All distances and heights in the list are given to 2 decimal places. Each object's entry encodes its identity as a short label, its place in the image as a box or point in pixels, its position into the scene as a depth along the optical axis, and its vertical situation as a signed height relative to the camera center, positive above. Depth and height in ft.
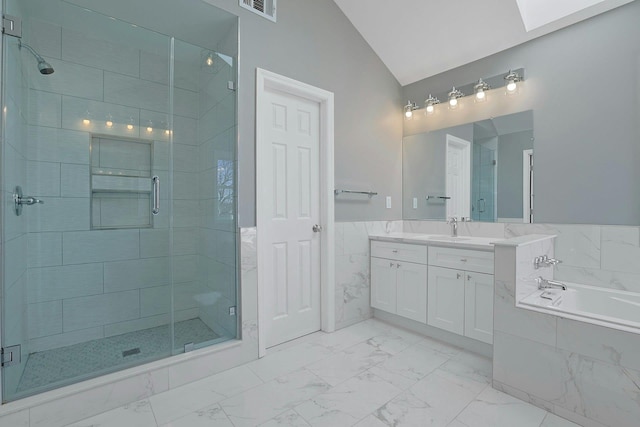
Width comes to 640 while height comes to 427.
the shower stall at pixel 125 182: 6.94 +0.70
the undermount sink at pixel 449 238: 8.88 -0.83
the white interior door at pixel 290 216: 8.25 -0.16
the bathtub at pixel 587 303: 5.41 -1.85
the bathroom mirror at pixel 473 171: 8.67 +1.27
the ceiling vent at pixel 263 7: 7.40 +5.03
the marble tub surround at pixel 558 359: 4.85 -2.59
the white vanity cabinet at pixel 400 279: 8.80 -2.08
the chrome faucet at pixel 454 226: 9.89 -0.49
